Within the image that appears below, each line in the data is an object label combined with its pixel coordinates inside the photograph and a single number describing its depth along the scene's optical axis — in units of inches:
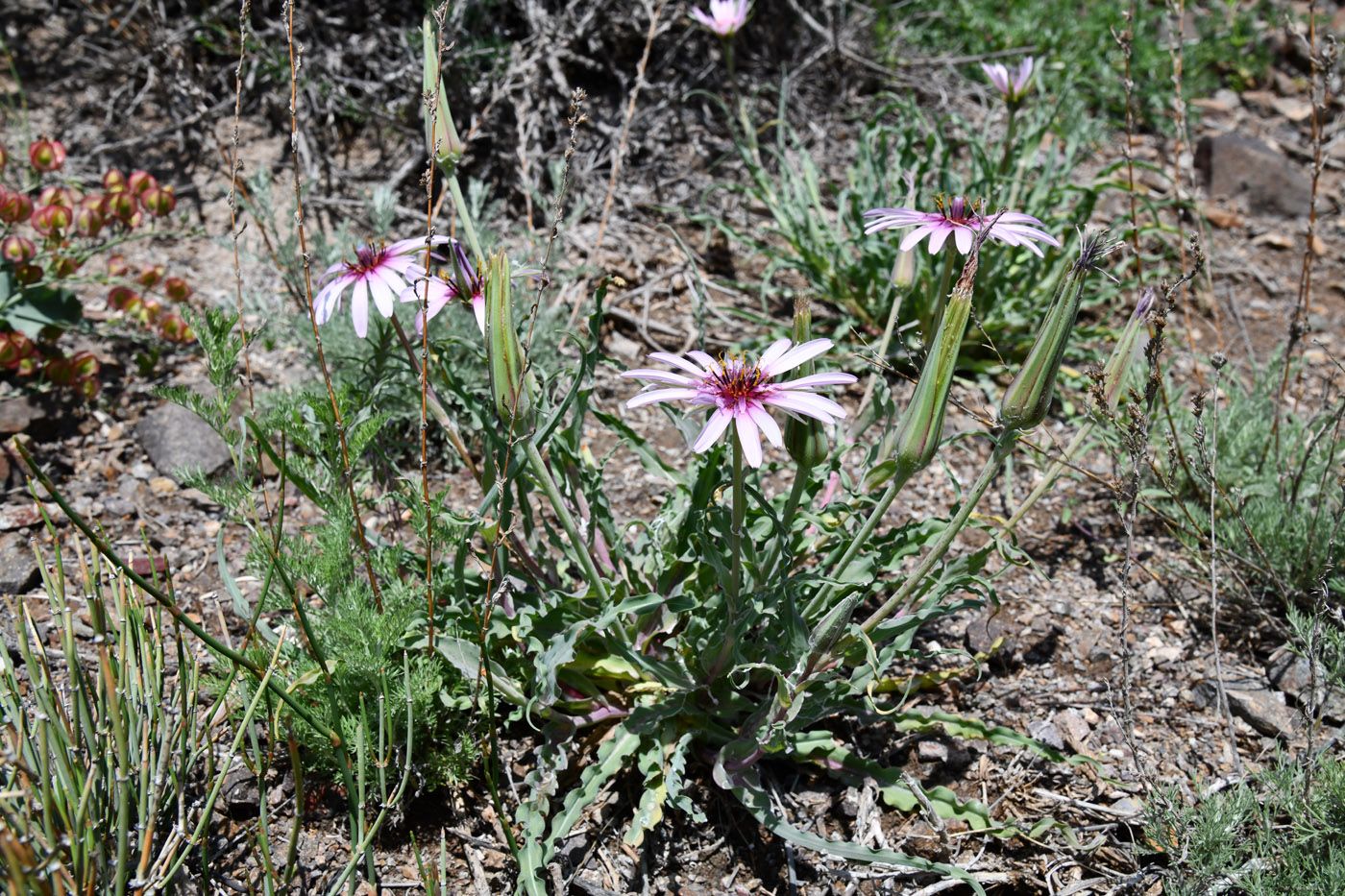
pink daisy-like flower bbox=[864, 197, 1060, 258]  22.0
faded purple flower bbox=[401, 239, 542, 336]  22.2
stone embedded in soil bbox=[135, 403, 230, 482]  28.3
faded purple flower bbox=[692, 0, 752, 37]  32.0
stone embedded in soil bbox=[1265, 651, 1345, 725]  25.0
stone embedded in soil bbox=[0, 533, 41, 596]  25.7
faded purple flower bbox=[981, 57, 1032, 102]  28.9
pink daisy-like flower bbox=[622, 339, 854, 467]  20.2
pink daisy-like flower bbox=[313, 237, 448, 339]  22.0
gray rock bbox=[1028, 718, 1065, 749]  24.8
